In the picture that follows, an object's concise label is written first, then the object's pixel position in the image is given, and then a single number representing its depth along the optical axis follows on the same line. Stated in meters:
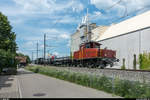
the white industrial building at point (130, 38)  26.94
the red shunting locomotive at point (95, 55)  17.03
